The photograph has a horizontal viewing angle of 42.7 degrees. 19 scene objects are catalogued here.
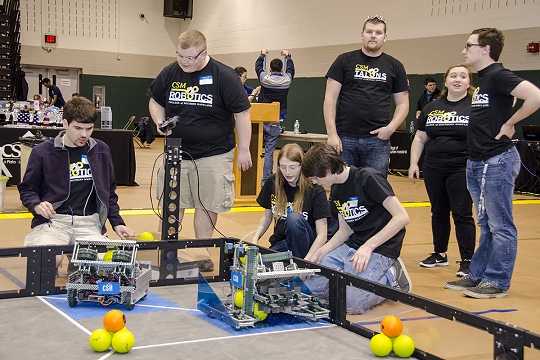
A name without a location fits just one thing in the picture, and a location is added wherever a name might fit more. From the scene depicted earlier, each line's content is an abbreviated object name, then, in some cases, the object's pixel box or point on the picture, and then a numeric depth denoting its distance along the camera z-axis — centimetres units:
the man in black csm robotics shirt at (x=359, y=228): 358
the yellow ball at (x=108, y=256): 366
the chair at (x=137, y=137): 1786
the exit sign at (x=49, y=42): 2003
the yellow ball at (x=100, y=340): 286
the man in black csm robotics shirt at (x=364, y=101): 489
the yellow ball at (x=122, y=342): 284
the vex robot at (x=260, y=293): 329
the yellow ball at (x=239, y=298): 337
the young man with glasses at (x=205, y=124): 465
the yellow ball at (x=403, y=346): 296
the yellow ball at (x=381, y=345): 294
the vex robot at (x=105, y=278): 352
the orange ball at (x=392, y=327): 301
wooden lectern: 787
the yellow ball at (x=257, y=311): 333
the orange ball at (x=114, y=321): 293
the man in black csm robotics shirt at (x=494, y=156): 419
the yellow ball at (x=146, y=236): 490
